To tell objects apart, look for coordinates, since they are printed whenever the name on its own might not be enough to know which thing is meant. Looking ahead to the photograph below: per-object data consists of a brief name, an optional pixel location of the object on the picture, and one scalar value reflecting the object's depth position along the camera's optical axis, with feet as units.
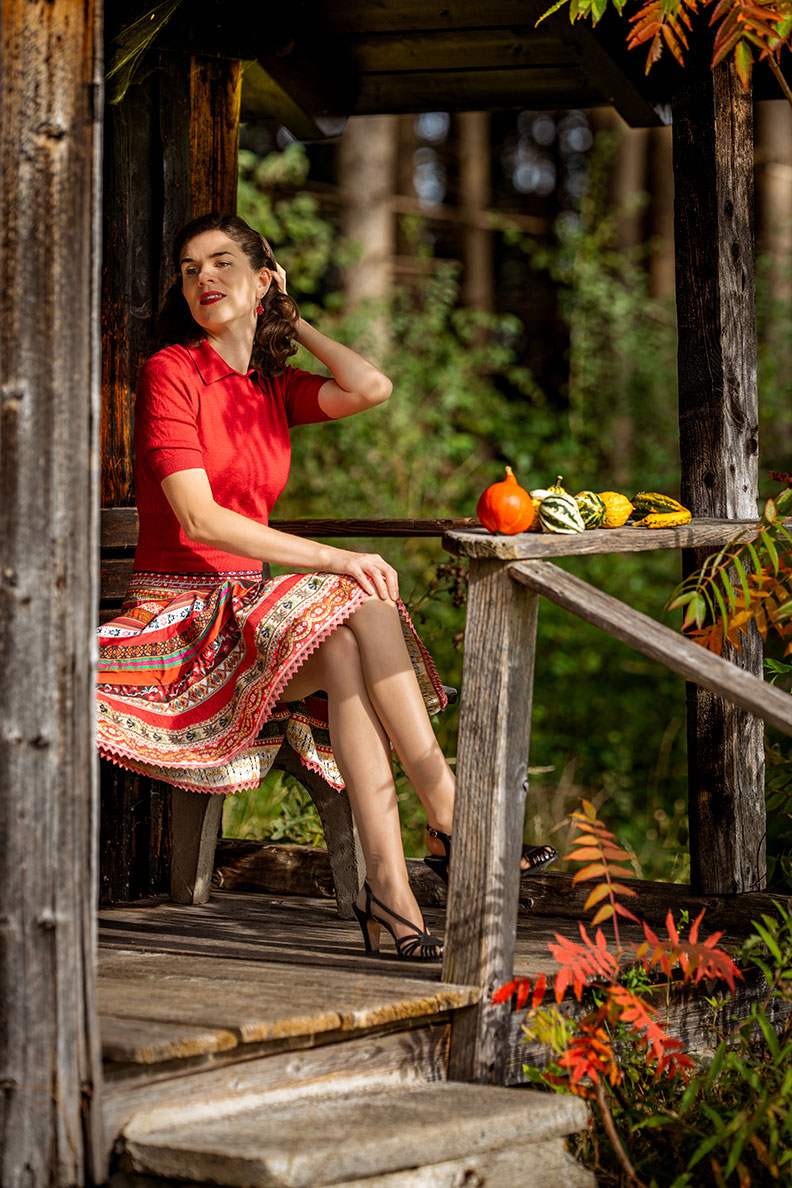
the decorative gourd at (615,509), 22.02
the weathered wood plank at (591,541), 18.79
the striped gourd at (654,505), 23.22
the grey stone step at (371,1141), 14.55
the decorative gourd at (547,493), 20.68
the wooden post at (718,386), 25.23
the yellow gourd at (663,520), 22.71
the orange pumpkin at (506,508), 19.47
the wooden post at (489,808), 18.84
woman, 21.59
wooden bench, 25.91
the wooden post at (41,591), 14.39
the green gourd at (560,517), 20.25
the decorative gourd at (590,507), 21.22
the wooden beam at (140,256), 28.60
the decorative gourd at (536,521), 20.45
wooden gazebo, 14.44
